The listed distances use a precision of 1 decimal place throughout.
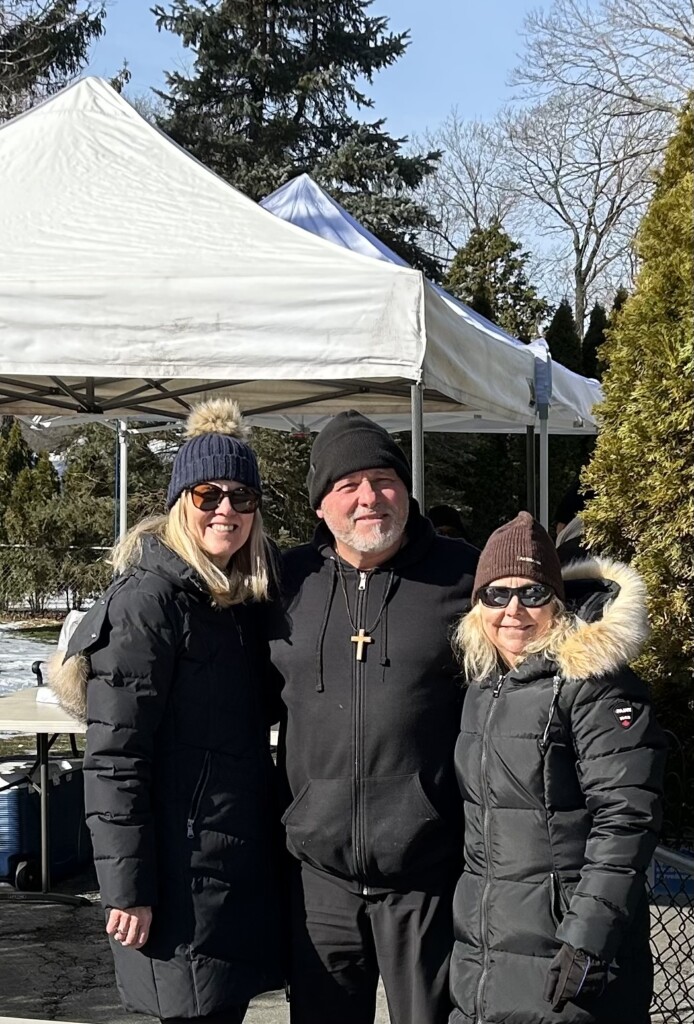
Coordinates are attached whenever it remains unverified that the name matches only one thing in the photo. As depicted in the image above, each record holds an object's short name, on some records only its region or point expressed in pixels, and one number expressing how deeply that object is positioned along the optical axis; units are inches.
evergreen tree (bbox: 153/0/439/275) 729.6
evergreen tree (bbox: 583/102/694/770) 145.9
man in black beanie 90.7
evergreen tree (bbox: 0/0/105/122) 764.0
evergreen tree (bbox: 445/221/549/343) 631.2
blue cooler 201.6
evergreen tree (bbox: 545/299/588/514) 598.9
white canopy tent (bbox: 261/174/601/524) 216.5
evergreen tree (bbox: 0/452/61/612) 629.0
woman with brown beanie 78.7
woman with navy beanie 88.4
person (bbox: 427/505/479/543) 262.4
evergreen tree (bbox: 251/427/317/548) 570.3
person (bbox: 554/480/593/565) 165.9
